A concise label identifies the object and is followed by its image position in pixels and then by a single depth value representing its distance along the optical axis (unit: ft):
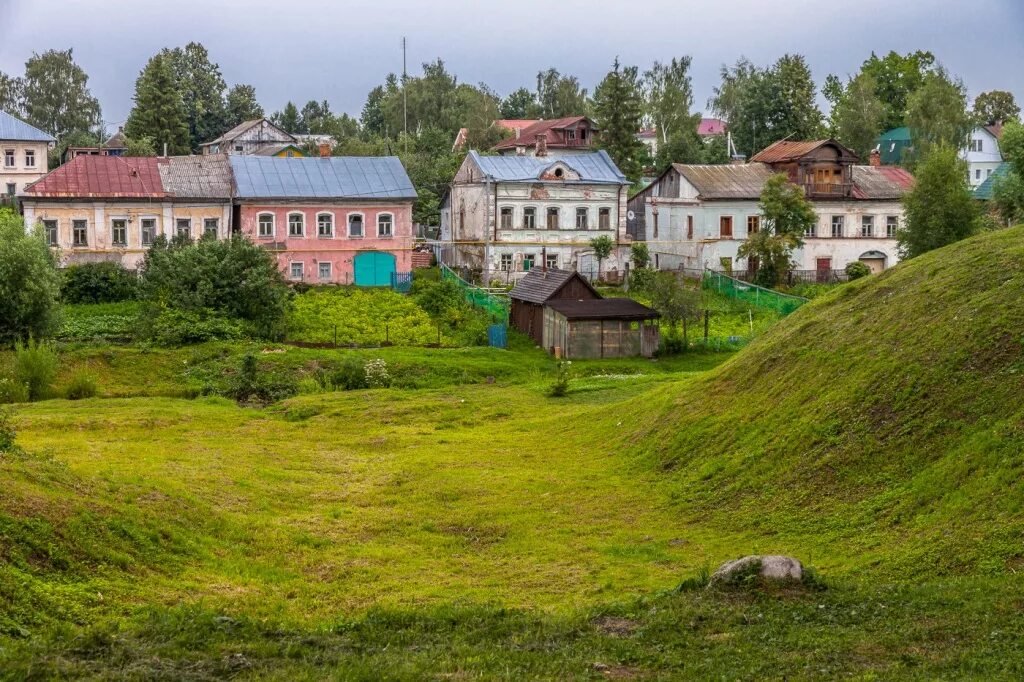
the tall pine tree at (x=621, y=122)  278.46
